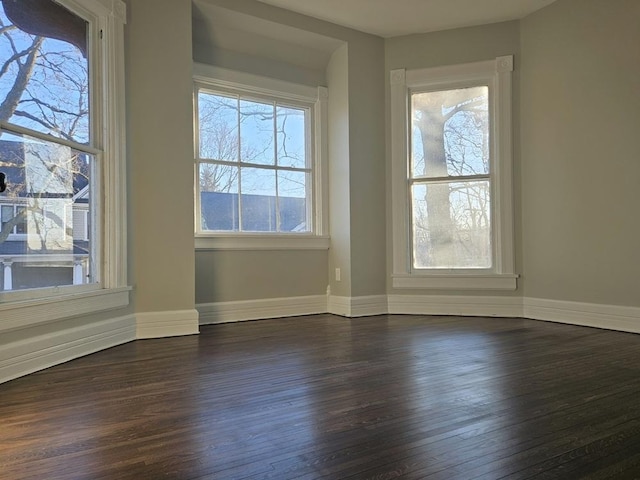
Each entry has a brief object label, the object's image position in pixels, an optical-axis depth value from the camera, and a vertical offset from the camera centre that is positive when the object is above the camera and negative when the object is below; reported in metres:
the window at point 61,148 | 2.43 +0.58
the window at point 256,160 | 3.92 +0.74
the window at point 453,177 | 4.14 +0.58
